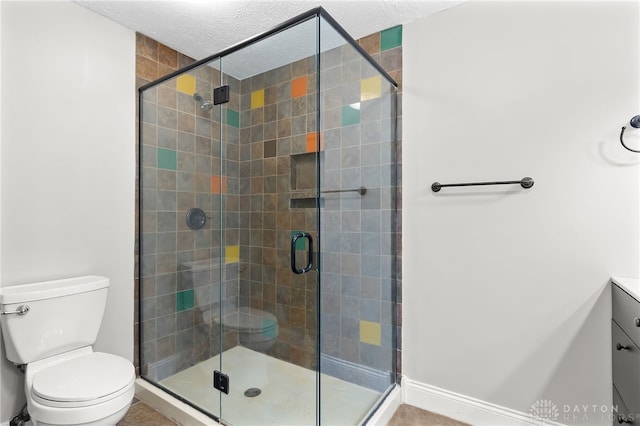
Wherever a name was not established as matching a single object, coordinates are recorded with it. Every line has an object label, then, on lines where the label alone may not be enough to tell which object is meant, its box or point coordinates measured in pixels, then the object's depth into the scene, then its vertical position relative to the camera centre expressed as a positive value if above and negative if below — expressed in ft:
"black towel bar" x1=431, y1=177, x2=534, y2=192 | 5.13 +0.47
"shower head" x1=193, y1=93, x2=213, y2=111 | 5.57 +1.96
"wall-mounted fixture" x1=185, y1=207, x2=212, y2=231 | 5.80 -0.13
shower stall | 4.54 -0.33
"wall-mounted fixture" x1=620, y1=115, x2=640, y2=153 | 4.29 +1.19
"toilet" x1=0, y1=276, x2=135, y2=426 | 4.15 -2.31
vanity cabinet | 3.67 -1.82
